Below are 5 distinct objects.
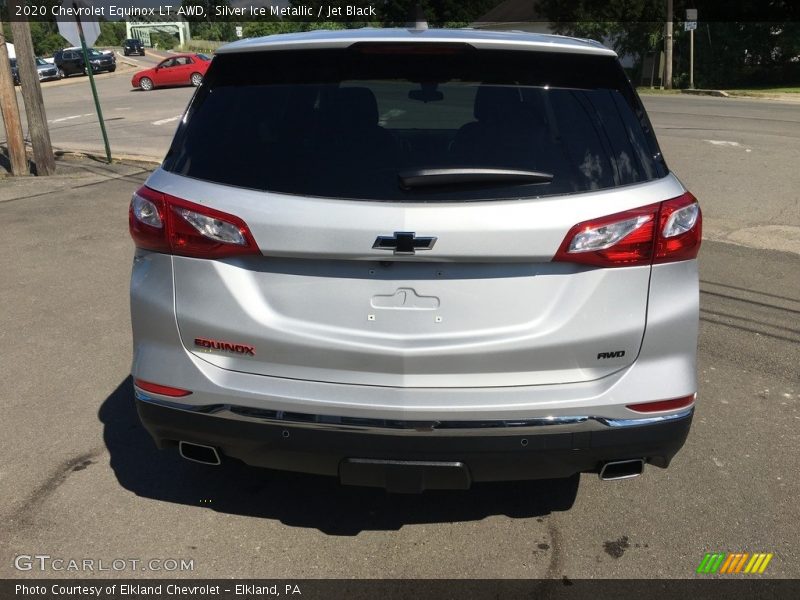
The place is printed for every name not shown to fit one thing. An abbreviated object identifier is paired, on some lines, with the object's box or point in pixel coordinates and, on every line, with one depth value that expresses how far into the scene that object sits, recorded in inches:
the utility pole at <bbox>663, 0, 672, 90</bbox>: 1315.2
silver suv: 104.1
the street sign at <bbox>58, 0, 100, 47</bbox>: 536.4
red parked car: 1392.7
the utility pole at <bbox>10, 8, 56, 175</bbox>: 471.5
